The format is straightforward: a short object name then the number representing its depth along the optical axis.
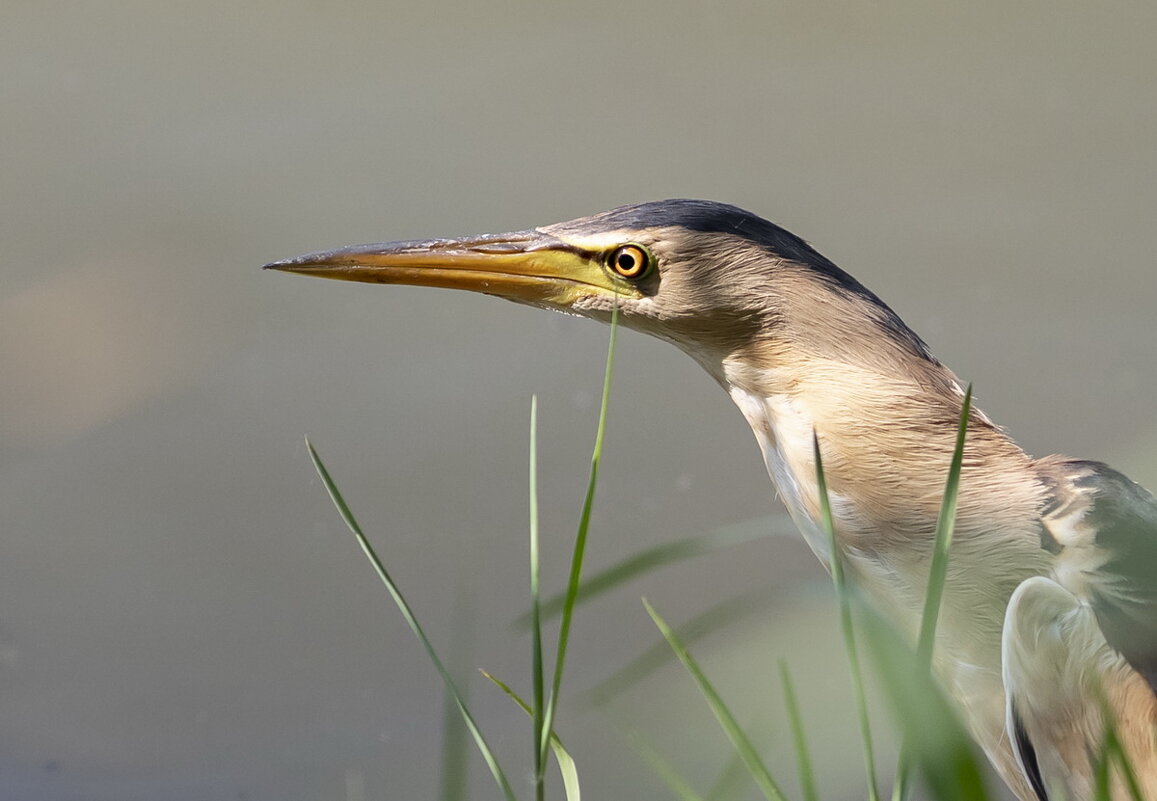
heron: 3.50
